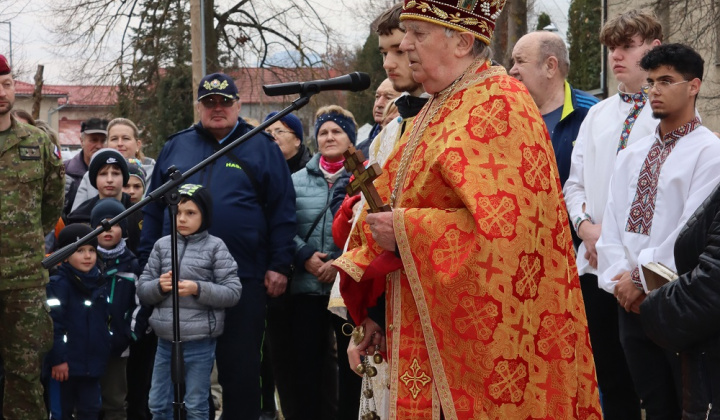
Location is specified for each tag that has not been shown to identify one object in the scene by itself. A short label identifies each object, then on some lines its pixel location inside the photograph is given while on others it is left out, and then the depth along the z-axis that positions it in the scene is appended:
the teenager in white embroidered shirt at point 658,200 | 4.66
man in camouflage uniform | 5.90
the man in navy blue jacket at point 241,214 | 6.18
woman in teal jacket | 6.57
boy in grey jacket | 5.97
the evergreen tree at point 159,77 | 22.56
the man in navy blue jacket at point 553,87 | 6.00
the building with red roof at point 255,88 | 22.36
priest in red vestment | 3.37
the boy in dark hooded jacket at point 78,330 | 6.25
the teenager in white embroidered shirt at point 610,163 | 5.46
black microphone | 4.26
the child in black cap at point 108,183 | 7.27
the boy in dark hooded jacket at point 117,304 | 6.52
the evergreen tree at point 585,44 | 24.42
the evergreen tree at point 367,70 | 35.50
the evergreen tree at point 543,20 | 31.34
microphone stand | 4.21
